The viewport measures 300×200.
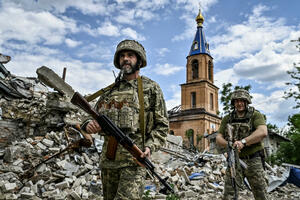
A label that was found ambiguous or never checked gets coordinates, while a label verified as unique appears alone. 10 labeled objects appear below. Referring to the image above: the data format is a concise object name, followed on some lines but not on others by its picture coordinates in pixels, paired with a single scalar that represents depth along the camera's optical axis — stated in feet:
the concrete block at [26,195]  18.78
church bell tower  119.96
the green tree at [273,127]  108.90
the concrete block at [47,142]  28.19
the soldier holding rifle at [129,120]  8.36
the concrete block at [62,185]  21.01
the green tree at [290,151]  45.47
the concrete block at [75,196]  19.25
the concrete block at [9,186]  19.62
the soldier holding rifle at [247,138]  12.60
